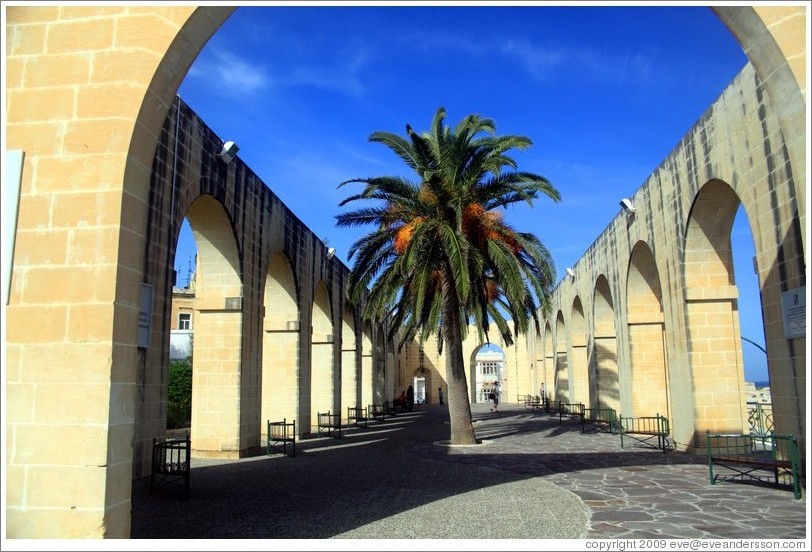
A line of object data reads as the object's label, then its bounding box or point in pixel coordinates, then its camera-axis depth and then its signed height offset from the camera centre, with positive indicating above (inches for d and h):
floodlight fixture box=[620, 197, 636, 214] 616.8 +164.5
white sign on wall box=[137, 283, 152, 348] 338.6 +35.5
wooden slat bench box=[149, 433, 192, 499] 325.1 -49.2
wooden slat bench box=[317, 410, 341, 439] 714.8 -58.3
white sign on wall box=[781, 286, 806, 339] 298.8 +27.8
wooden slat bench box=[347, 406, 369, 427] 906.1 -60.3
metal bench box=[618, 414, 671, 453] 568.4 -59.0
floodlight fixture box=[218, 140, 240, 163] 466.0 +169.5
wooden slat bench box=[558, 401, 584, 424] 914.7 -60.3
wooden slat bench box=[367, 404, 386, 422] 1027.3 -62.6
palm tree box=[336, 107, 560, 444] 500.7 +117.6
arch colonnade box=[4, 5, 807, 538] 160.9 +58.4
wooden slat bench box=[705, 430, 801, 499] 298.0 -52.2
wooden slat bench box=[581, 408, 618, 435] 729.3 -59.6
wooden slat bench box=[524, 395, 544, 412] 1268.5 -64.0
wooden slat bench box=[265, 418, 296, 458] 510.9 -57.3
